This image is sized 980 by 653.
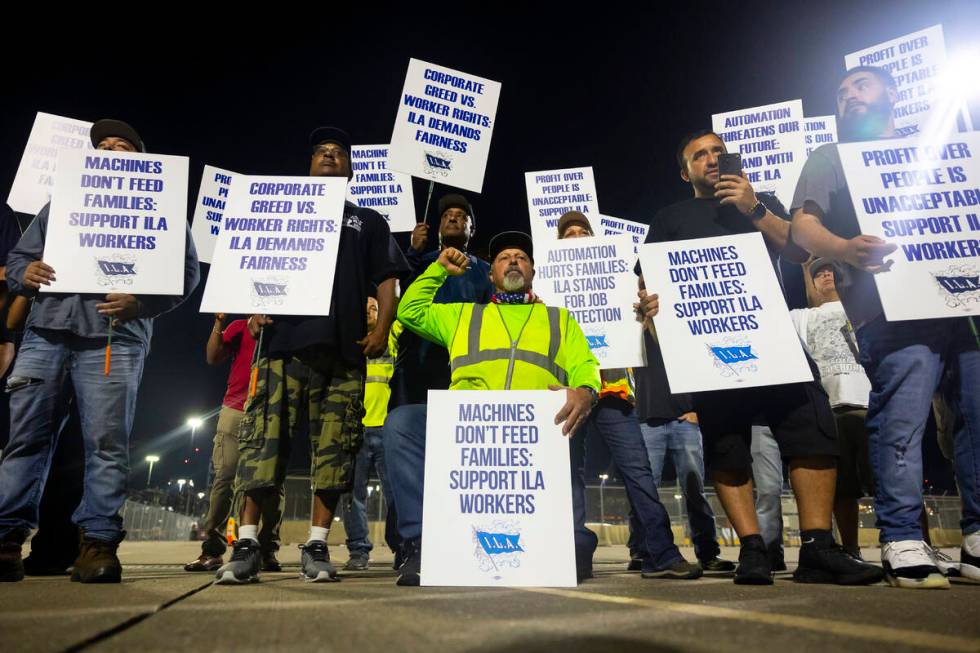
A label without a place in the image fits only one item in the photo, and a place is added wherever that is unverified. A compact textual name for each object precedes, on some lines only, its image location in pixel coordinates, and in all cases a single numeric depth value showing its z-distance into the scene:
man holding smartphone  2.67
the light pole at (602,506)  16.72
